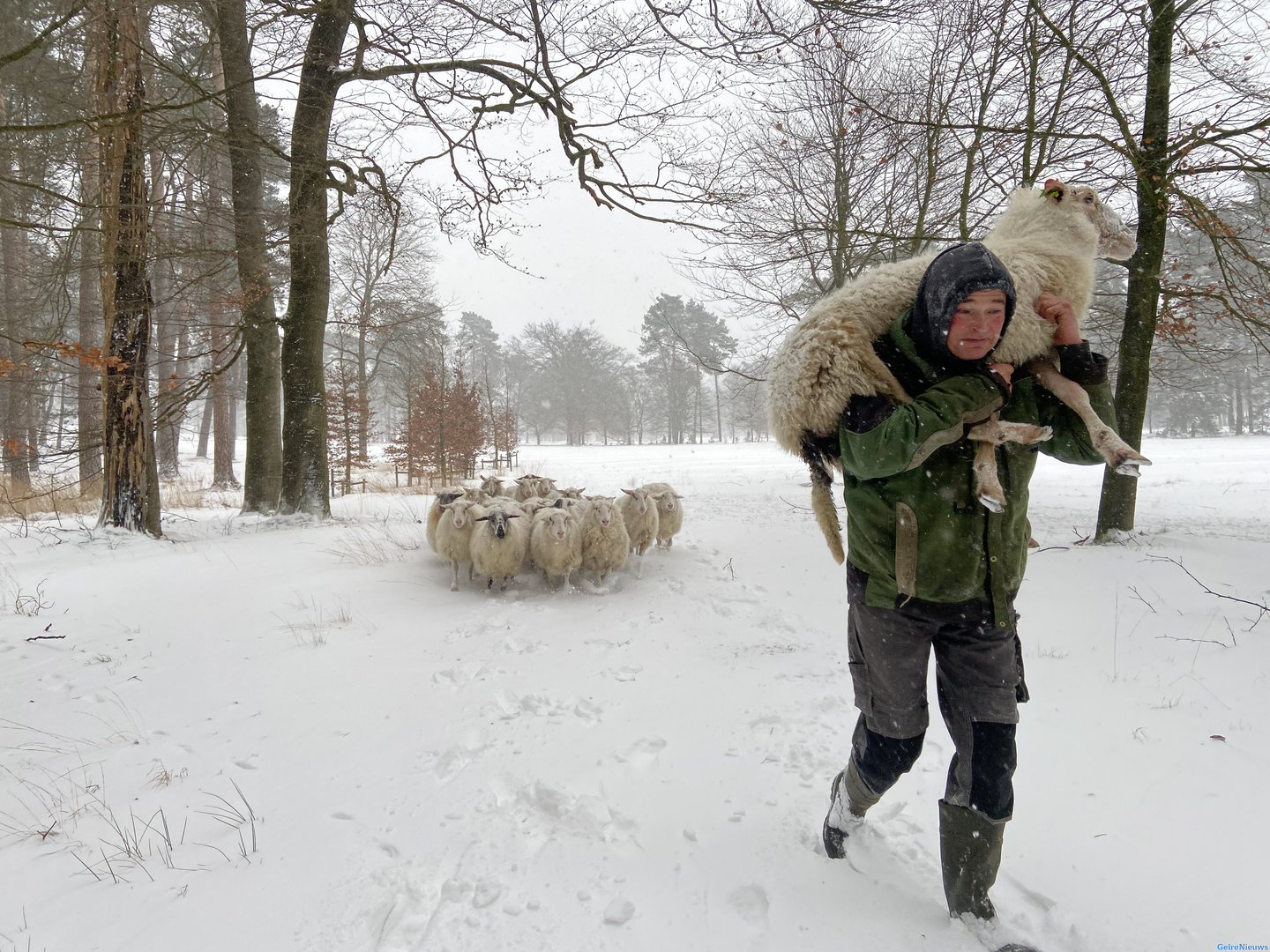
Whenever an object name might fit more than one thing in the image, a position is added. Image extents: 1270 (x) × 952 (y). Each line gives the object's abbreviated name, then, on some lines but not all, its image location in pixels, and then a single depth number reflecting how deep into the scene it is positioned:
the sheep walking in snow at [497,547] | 6.19
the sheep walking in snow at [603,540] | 6.46
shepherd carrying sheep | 1.64
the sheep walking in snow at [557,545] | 6.23
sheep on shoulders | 1.68
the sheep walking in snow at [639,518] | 7.32
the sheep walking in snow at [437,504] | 7.08
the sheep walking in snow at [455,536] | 6.42
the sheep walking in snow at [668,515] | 7.93
